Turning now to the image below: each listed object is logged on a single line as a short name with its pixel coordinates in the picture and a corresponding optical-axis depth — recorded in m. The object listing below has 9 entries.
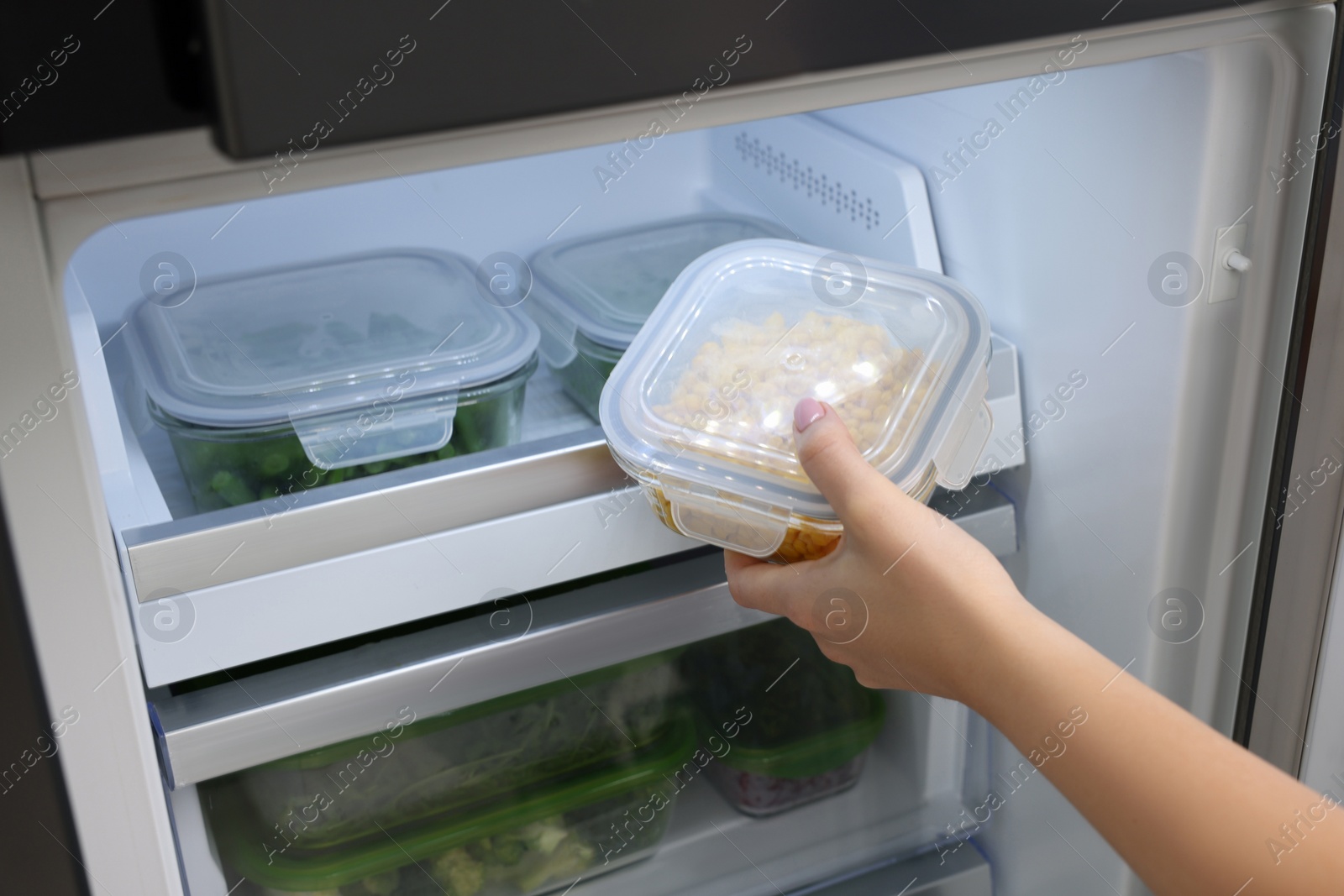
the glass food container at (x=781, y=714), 1.03
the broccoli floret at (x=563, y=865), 0.96
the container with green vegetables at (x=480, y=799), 0.85
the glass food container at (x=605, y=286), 0.91
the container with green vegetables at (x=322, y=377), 0.77
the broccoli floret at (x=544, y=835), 0.96
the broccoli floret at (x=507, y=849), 0.95
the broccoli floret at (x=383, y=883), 0.91
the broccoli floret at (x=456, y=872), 0.93
